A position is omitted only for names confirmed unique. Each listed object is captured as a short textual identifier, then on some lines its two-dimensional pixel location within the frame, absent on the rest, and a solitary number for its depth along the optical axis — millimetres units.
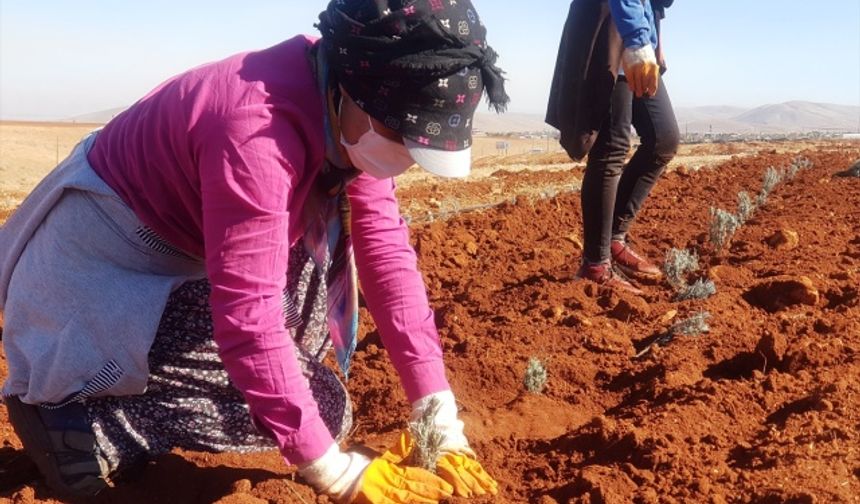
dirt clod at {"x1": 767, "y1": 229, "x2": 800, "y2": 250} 4602
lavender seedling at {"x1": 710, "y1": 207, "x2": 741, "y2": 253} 4551
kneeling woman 1934
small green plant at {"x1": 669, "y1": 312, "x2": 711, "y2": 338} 3293
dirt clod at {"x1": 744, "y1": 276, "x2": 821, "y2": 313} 3576
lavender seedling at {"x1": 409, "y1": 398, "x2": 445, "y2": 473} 2254
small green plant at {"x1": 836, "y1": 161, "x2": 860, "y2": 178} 7910
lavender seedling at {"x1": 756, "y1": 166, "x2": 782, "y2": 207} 6480
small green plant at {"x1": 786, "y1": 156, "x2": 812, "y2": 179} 8241
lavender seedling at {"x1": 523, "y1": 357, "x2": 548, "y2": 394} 2984
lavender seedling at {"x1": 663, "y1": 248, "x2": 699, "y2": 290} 4062
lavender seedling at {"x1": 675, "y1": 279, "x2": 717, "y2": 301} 3760
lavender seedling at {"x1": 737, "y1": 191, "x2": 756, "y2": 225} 5441
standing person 3670
